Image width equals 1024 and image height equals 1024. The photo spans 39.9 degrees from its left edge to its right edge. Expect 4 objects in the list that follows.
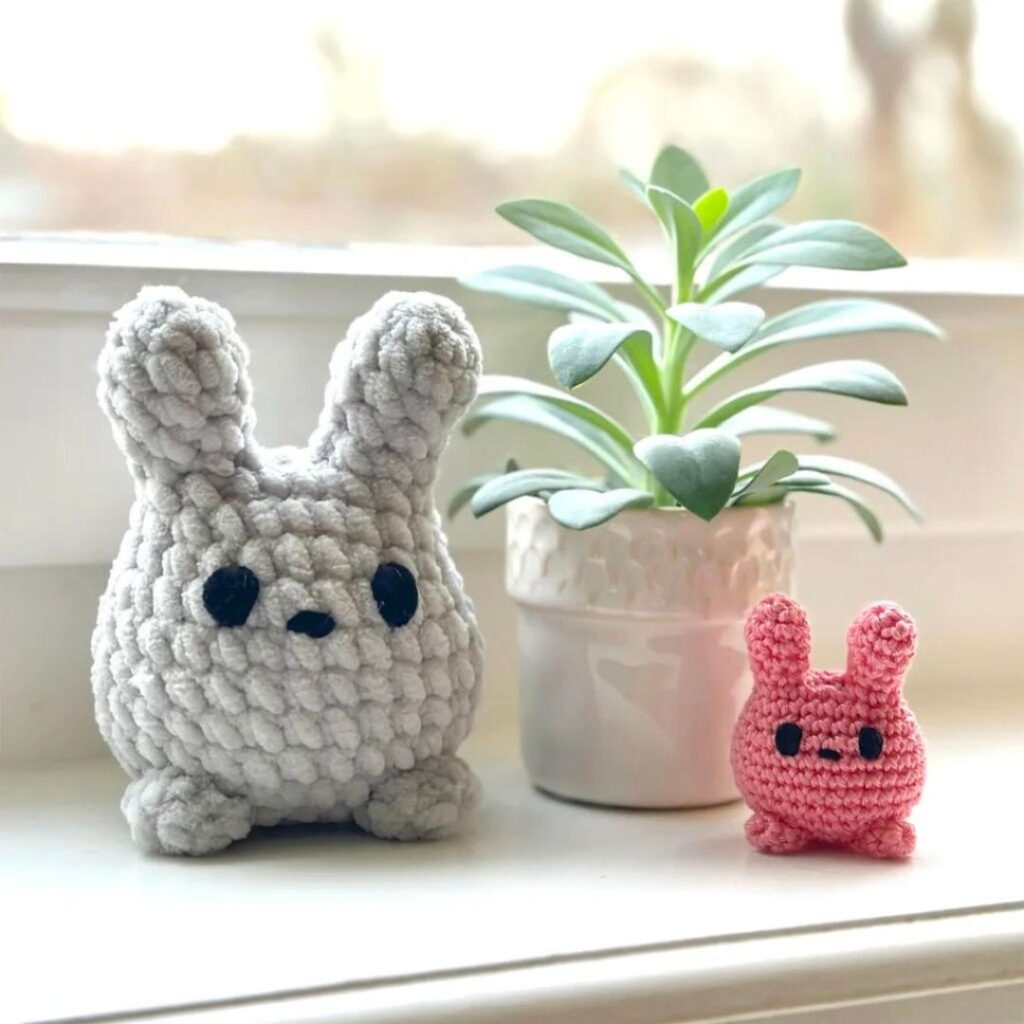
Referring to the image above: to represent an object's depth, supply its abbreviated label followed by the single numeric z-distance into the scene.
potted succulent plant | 0.71
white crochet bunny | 0.62
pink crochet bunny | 0.64
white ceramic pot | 0.71
